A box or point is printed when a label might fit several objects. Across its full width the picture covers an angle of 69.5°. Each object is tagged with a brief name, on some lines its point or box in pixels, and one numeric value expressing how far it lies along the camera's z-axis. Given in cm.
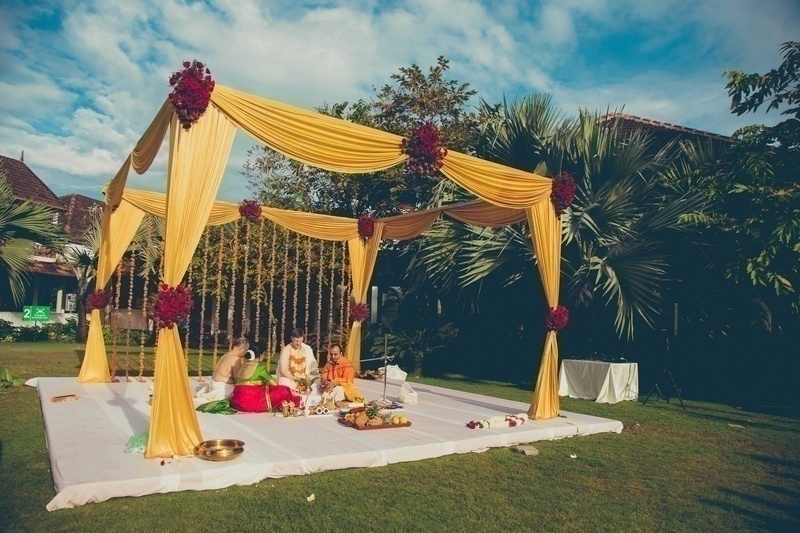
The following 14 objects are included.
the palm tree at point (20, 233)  1366
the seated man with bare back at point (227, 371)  781
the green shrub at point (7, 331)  1789
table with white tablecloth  948
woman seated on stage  716
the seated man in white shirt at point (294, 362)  779
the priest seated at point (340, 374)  795
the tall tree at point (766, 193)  870
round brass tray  468
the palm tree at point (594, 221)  977
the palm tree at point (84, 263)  1672
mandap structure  495
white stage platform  421
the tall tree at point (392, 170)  1597
